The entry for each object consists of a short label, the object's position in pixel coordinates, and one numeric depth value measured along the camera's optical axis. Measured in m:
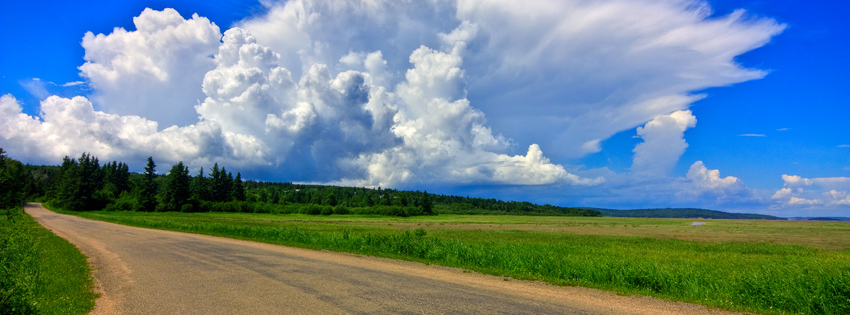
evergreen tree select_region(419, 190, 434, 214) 165.02
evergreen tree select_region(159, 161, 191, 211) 112.19
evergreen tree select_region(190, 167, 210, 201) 125.68
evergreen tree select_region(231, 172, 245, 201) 134.12
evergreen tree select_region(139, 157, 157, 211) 109.56
